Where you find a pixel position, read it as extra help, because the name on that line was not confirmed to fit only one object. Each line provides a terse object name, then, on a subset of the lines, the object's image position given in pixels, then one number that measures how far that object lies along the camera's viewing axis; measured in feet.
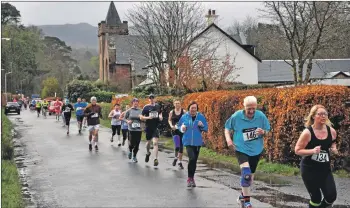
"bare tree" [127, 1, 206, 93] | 113.80
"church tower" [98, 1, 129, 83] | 274.57
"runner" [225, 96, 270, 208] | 27.22
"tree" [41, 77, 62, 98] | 295.07
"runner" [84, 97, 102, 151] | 59.26
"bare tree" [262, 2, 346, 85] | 83.36
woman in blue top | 34.60
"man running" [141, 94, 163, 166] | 45.91
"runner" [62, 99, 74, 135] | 87.51
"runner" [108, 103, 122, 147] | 69.05
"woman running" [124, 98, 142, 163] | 47.55
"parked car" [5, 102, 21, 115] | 187.21
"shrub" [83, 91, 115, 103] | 184.91
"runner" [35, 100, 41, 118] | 161.99
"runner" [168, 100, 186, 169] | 43.27
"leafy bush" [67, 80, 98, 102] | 197.07
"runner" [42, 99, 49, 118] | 167.79
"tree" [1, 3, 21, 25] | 322.24
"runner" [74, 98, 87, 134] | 85.20
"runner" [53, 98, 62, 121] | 115.75
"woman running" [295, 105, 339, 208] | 22.48
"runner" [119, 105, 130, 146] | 64.25
